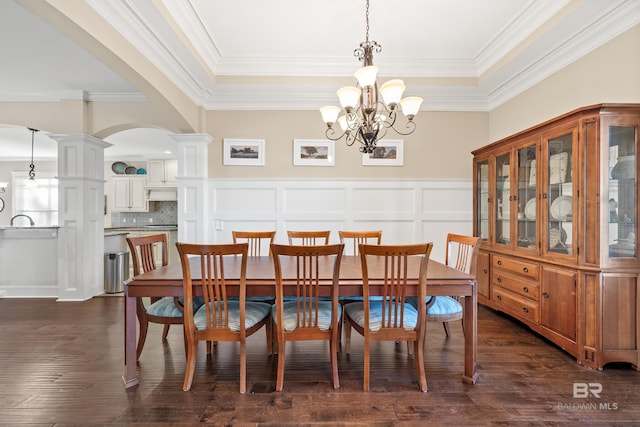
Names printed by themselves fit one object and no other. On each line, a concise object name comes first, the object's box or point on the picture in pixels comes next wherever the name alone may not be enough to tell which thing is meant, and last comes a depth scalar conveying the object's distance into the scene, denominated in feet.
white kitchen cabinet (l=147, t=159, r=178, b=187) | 23.02
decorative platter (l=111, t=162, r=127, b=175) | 24.13
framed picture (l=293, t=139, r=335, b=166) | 13.21
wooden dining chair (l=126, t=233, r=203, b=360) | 6.94
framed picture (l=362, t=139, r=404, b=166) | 13.20
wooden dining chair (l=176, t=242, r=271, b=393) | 5.95
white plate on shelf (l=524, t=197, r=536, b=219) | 9.22
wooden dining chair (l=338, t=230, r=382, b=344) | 8.38
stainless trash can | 14.10
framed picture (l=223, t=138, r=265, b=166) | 13.28
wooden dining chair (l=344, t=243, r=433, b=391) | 5.97
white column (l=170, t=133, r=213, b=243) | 12.92
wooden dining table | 6.32
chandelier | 7.00
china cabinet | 7.09
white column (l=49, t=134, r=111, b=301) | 12.87
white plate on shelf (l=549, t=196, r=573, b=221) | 8.00
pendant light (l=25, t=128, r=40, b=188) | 21.43
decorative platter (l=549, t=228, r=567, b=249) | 8.12
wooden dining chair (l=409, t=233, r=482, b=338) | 7.10
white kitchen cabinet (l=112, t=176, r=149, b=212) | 23.35
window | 25.00
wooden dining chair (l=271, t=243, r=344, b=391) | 5.85
